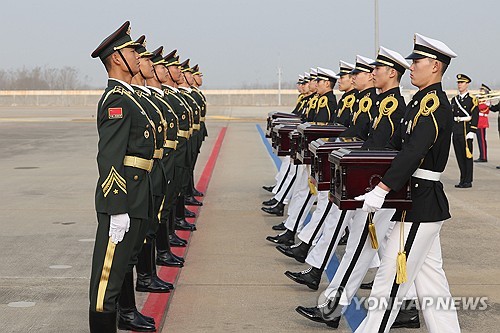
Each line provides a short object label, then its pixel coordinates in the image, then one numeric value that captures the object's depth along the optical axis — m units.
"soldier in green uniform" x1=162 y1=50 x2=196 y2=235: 8.59
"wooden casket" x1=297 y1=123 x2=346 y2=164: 7.77
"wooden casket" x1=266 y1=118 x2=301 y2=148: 10.71
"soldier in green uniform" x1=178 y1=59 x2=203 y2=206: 10.28
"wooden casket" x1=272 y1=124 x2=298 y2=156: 9.76
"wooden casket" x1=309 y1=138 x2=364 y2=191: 6.44
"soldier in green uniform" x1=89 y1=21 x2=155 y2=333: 5.13
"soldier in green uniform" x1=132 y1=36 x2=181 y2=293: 6.08
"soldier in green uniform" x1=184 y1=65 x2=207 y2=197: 11.88
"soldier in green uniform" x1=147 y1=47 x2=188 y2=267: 7.59
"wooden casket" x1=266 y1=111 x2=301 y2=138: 11.56
